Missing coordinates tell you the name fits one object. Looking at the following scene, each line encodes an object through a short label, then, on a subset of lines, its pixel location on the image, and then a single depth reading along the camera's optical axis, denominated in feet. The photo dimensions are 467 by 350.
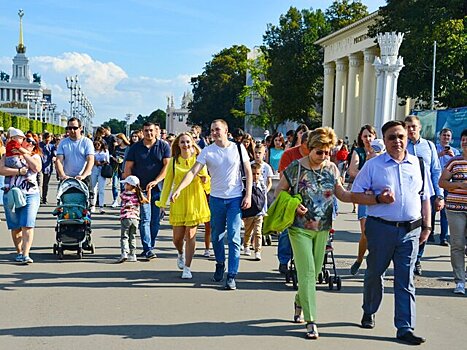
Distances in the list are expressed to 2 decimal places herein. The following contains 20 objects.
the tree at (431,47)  121.39
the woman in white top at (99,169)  56.90
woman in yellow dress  29.78
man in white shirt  27.71
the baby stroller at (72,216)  33.71
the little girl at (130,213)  33.42
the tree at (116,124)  600.80
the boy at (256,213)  35.40
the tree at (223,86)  317.83
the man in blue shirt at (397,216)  20.75
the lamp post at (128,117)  222.56
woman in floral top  21.02
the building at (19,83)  520.87
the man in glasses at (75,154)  35.04
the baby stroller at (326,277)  27.86
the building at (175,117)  472.44
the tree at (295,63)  219.20
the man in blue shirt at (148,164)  33.91
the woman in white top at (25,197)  31.63
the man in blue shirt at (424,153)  28.81
